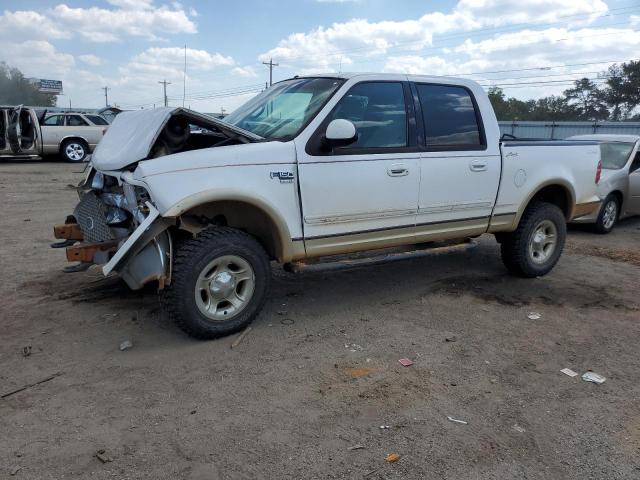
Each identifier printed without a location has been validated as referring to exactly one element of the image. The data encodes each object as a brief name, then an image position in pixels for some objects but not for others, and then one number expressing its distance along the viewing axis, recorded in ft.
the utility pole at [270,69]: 185.61
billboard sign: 236.63
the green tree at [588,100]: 173.47
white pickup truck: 12.96
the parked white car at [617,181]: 29.40
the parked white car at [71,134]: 60.08
